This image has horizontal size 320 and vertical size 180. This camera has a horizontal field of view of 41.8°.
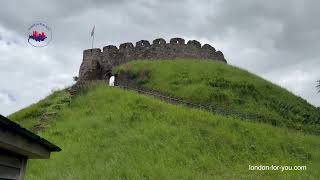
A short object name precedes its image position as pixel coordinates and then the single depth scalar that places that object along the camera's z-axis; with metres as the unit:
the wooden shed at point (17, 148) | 5.62
